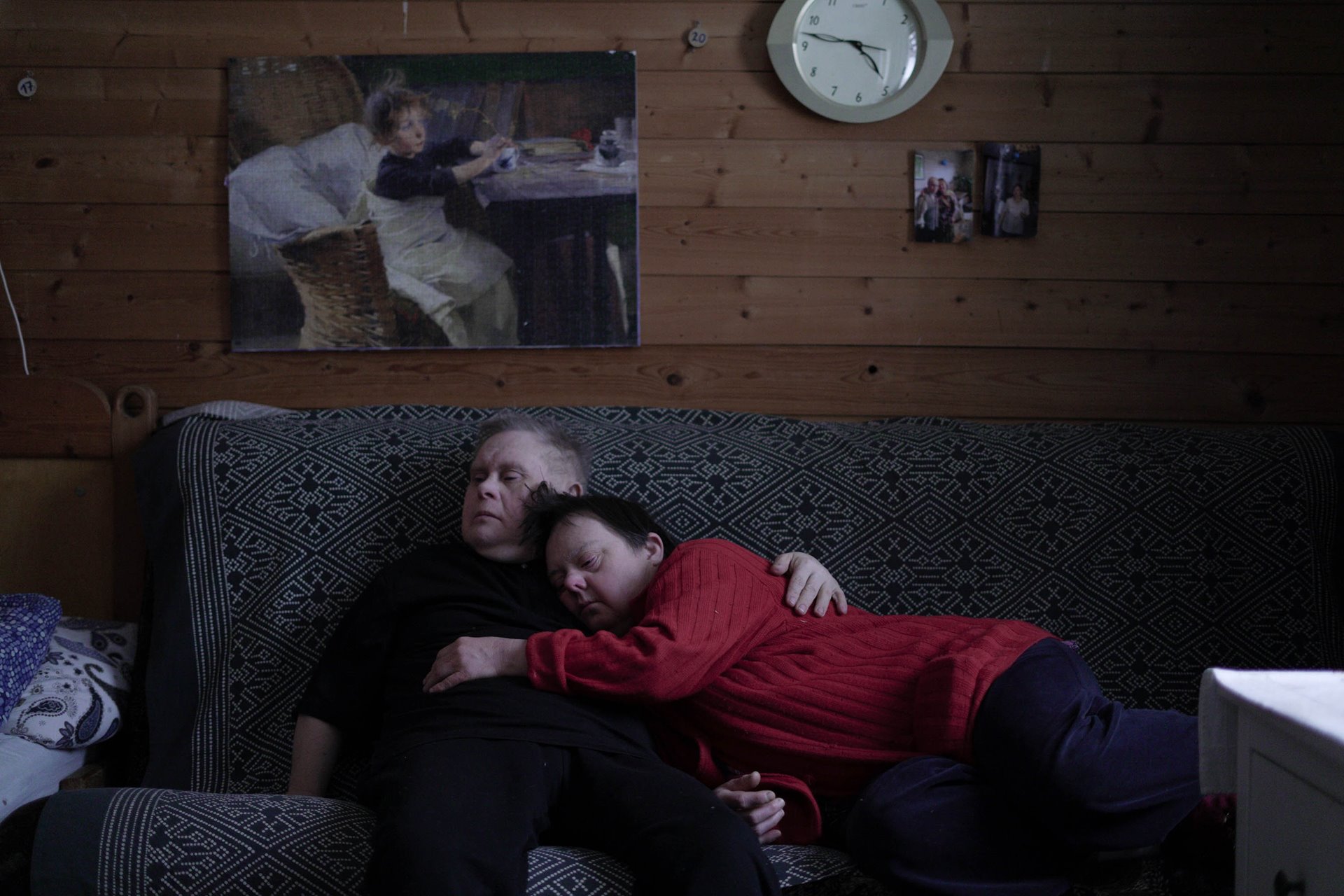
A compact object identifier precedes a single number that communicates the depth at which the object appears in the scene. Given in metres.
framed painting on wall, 1.97
